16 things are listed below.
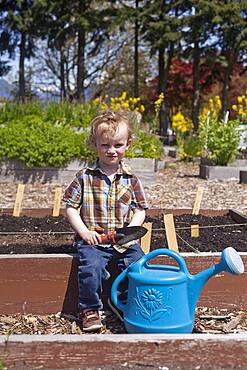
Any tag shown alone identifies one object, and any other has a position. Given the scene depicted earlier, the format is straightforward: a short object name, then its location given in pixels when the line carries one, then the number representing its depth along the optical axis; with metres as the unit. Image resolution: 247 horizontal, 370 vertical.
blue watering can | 2.36
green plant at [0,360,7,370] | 2.07
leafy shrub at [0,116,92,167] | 8.40
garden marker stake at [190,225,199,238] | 3.88
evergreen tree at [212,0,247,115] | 21.61
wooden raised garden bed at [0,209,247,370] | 2.16
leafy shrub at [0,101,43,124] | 9.63
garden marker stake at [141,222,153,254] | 3.03
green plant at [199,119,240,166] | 9.41
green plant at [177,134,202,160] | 12.39
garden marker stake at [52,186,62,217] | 4.39
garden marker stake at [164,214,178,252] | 3.09
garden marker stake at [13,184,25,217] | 4.35
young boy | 2.72
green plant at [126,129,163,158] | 8.81
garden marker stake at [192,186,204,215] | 4.31
